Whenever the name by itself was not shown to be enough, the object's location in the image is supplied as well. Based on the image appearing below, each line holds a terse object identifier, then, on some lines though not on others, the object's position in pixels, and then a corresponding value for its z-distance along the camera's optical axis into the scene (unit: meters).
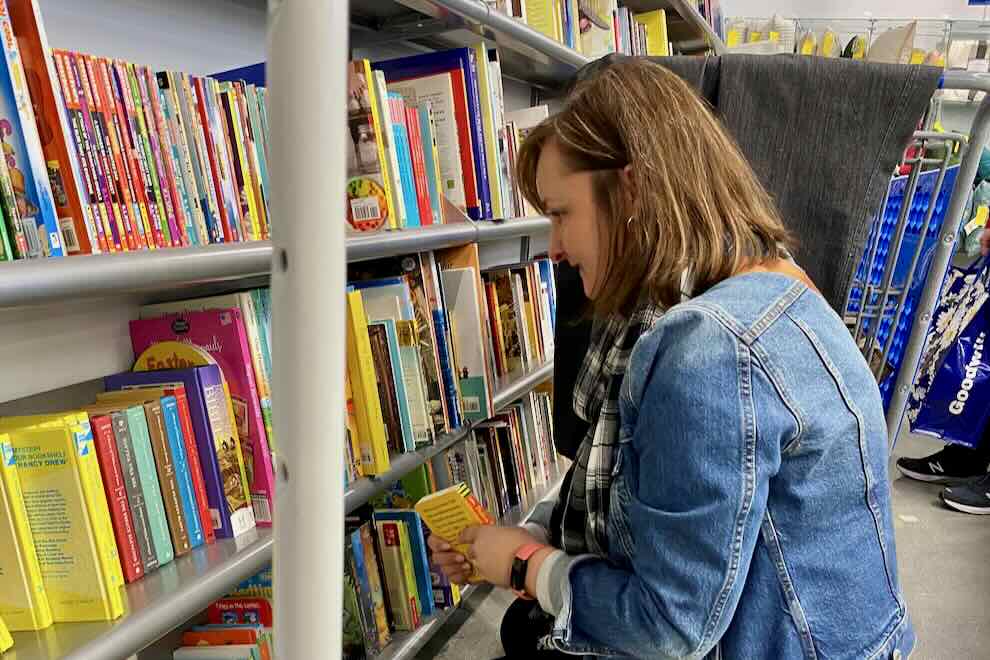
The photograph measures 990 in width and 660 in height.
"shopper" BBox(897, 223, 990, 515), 2.78
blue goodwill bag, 2.32
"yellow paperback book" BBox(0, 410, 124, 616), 0.80
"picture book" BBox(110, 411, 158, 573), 0.85
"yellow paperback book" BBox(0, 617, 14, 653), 0.76
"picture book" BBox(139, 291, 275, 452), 1.02
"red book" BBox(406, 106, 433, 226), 1.40
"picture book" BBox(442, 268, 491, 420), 1.54
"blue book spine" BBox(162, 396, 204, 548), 0.92
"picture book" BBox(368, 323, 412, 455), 1.29
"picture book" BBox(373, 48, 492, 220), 1.55
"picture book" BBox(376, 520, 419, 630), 1.45
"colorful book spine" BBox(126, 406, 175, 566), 0.88
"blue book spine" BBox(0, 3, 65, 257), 0.74
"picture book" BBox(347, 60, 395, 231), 1.24
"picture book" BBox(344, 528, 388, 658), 1.36
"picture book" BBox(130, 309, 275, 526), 1.00
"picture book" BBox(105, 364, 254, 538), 0.96
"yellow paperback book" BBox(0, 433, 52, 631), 0.78
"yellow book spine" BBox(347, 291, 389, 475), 1.22
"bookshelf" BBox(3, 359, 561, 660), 0.76
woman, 0.72
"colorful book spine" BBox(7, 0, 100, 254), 0.76
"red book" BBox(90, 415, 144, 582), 0.83
